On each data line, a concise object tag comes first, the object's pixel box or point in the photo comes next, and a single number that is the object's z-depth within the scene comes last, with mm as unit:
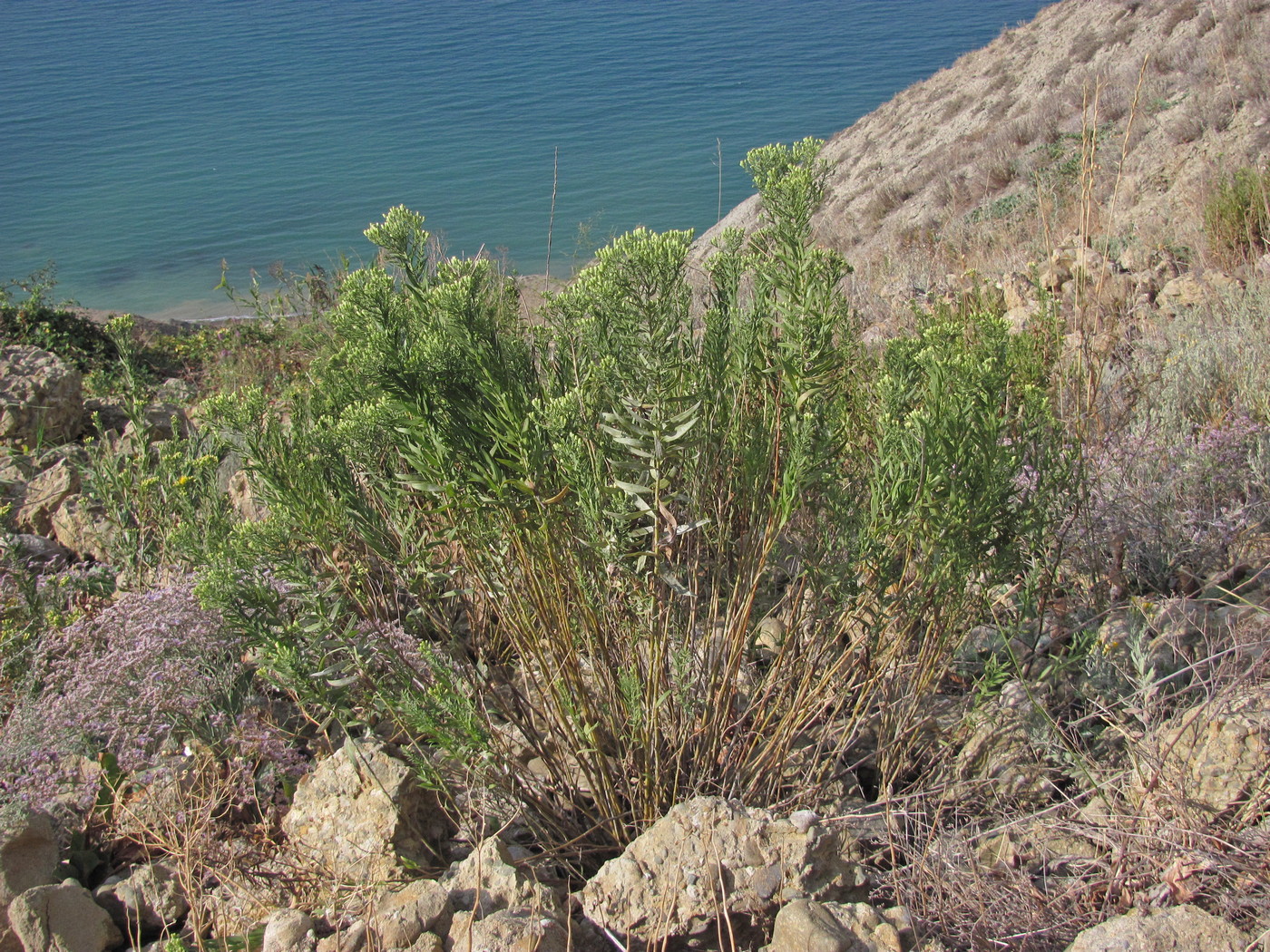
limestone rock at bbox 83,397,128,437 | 6066
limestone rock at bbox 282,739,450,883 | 2430
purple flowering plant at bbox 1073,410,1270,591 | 3193
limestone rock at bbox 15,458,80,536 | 4672
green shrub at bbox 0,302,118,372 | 7211
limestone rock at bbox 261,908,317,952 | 2131
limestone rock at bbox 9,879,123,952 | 2260
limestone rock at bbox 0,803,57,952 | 2479
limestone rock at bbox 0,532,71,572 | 4137
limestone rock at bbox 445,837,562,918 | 2129
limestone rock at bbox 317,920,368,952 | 2043
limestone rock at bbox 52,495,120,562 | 4293
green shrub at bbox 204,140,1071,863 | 2045
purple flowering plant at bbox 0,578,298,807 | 2857
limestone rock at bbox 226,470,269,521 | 4094
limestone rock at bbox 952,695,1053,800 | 2559
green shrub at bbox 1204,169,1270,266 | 6105
